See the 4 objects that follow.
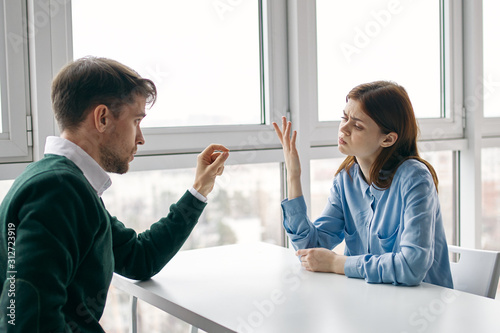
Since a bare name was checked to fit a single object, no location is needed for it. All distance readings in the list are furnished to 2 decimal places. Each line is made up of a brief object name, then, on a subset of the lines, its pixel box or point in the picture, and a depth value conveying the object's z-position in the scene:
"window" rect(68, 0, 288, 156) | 1.97
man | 0.95
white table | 1.10
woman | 1.45
